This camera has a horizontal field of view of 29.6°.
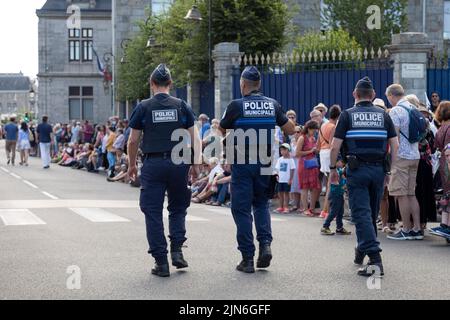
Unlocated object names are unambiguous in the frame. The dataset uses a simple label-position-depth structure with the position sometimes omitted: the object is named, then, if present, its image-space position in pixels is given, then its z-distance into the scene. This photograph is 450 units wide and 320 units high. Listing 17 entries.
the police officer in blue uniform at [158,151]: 8.12
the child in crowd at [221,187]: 16.36
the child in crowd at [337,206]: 11.08
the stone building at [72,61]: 56.53
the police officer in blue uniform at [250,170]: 8.30
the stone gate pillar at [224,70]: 22.78
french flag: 45.27
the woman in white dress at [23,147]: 31.05
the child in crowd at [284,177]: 15.20
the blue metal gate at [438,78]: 18.27
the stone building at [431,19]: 37.38
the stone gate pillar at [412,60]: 17.91
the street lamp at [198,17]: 22.94
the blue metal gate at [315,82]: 19.27
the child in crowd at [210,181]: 16.96
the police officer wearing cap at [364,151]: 8.35
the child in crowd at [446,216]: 10.35
